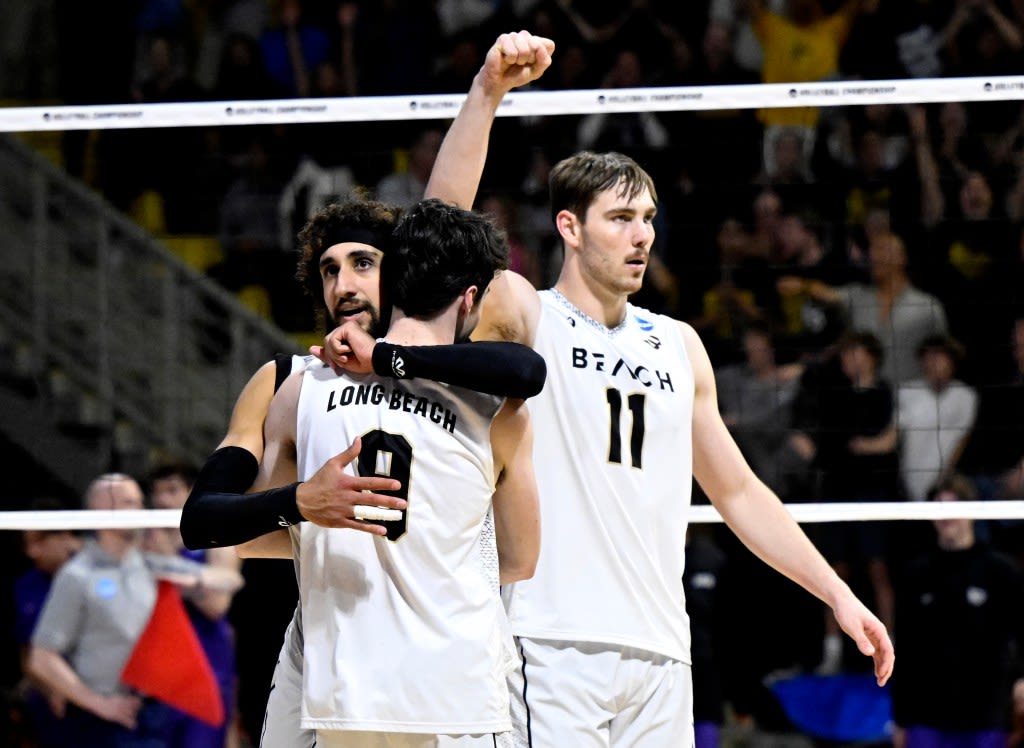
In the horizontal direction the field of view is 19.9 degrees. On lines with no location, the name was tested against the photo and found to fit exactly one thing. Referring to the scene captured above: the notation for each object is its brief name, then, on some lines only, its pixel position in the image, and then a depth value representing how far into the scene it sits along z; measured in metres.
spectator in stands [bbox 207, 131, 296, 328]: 17.26
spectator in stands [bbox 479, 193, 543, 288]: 15.71
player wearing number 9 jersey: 6.36
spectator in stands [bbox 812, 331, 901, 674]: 15.28
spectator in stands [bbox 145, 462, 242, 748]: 14.10
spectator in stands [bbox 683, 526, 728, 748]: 14.06
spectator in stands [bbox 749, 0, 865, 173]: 19.33
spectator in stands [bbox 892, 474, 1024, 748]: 14.84
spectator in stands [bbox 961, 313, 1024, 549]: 15.52
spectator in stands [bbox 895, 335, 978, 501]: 15.52
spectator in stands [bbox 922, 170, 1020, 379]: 16.28
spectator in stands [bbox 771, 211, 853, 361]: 15.92
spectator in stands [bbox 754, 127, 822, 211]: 16.94
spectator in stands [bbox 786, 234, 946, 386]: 15.94
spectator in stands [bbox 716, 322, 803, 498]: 15.23
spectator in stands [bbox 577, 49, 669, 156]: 17.98
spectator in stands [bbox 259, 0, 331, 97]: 20.08
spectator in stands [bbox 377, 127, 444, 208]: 17.63
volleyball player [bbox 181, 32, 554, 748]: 6.24
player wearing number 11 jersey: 8.27
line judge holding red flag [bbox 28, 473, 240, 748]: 13.71
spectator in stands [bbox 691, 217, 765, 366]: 15.80
